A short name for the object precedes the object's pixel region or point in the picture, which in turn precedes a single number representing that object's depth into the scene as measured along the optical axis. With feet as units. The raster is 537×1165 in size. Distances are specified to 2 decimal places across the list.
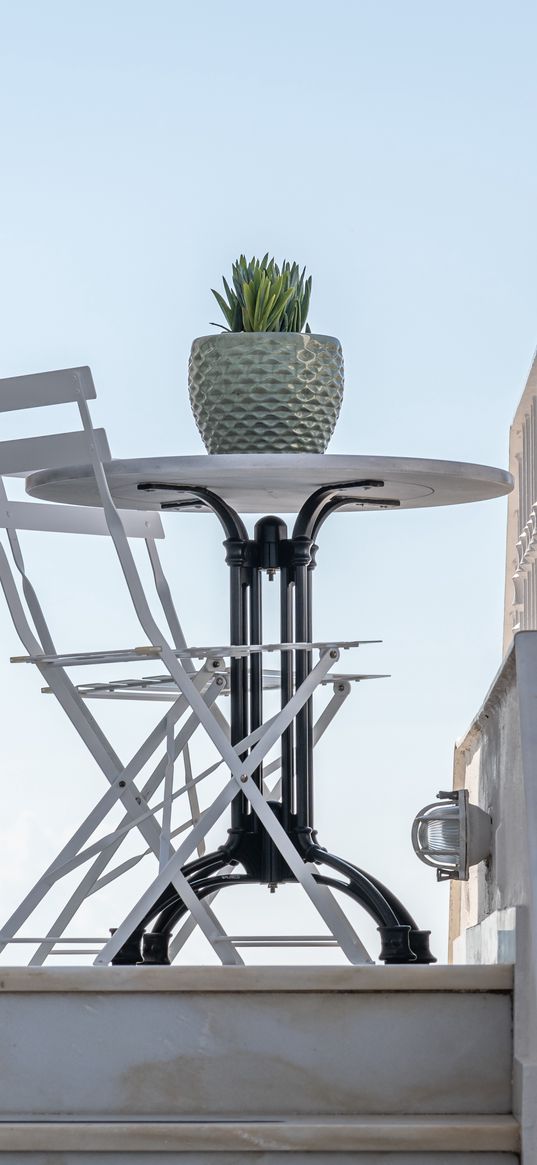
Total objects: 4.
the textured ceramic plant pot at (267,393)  21.79
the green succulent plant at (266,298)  22.62
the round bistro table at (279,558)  19.24
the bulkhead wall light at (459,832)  19.24
